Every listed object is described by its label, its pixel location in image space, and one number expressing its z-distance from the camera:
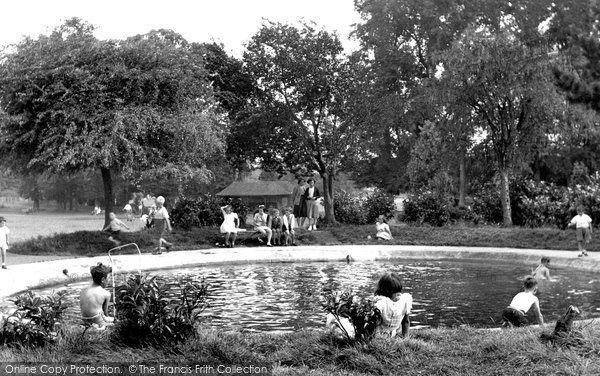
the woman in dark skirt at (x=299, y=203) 28.48
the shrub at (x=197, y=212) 26.69
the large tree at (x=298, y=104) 30.56
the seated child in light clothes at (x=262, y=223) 24.39
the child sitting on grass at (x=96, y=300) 8.84
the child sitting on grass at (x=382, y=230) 25.09
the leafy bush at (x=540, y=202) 24.64
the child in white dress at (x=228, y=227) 23.69
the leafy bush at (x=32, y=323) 7.20
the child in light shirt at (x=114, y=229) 21.27
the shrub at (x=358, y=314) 7.12
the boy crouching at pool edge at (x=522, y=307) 9.34
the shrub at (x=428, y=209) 29.14
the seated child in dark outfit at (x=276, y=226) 24.56
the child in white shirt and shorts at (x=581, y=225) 19.20
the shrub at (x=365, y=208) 31.22
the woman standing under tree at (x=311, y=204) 28.06
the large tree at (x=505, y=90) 27.33
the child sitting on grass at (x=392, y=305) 7.99
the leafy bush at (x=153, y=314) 7.08
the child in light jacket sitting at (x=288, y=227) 24.47
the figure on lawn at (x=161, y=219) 21.72
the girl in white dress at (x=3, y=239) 16.64
